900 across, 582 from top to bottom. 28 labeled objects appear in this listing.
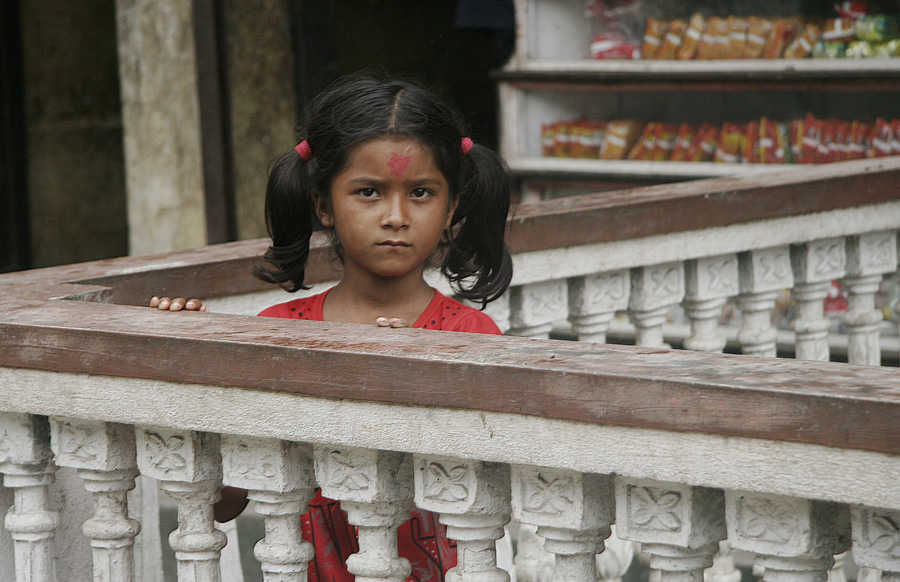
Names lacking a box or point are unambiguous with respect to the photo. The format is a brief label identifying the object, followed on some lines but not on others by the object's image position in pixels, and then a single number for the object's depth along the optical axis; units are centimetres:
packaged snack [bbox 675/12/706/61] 954
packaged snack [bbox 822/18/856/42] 895
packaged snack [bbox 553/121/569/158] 1030
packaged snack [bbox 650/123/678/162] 1002
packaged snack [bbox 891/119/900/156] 887
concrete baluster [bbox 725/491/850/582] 239
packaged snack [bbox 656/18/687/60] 964
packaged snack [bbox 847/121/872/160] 915
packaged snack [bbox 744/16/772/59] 928
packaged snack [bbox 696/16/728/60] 945
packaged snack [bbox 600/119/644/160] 1016
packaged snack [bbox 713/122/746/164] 963
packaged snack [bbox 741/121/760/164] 958
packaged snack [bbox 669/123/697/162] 993
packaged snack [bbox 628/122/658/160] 1005
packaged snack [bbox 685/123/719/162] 982
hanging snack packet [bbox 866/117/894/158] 893
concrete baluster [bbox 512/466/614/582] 262
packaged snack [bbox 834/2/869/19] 897
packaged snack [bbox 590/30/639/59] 991
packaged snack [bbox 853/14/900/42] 873
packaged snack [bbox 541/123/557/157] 1034
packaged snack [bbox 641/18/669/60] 976
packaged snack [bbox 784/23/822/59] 910
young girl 373
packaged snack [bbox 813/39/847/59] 895
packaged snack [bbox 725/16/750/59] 937
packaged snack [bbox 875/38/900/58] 863
